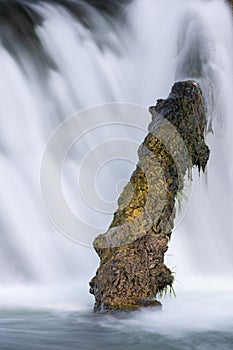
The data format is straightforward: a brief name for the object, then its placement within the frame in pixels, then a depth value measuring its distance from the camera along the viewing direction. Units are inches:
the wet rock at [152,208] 397.1
